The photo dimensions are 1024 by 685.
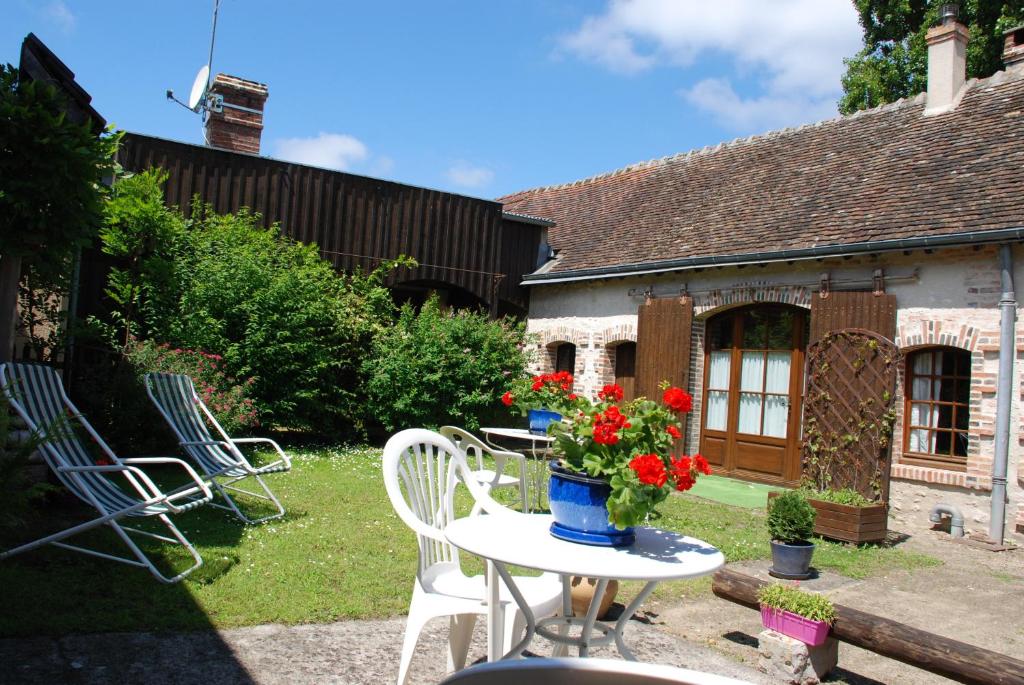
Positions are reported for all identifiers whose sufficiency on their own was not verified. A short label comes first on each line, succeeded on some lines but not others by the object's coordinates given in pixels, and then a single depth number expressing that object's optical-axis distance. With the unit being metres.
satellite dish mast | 13.59
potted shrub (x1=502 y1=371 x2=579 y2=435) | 2.77
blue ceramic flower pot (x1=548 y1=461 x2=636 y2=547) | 2.58
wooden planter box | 7.06
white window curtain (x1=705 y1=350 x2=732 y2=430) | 11.11
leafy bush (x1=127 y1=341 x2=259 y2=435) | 8.64
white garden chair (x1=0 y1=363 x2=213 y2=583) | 4.39
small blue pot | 7.65
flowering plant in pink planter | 3.75
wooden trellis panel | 8.24
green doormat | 9.10
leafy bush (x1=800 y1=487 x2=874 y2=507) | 7.22
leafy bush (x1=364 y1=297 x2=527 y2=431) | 11.20
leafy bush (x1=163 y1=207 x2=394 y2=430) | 9.99
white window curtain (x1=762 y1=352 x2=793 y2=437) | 10.30
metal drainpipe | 7.66
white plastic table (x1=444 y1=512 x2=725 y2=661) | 2.38
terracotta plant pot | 4.19
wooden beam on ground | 3.17
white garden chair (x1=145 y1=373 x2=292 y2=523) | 6.14
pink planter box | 3.76
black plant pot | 5.71
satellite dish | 13.76
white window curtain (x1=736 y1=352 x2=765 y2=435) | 10.65
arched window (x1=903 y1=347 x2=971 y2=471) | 8.35
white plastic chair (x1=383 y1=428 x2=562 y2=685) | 2.90
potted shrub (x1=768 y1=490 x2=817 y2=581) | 5.71
